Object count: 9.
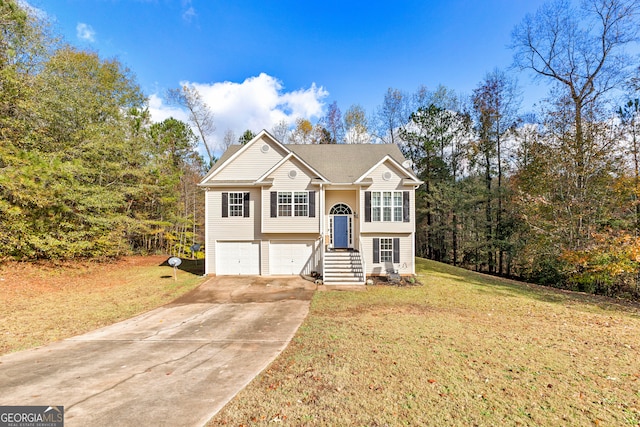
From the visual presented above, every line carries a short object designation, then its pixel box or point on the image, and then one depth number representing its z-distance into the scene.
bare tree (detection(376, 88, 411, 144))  28.86
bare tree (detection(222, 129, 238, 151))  30.12
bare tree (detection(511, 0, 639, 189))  14.83
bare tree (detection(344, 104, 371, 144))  30.02
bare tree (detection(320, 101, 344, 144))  30.66
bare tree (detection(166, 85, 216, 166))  27.25
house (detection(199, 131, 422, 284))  14.55
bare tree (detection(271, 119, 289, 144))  30.92
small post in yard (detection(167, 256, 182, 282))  13.01
